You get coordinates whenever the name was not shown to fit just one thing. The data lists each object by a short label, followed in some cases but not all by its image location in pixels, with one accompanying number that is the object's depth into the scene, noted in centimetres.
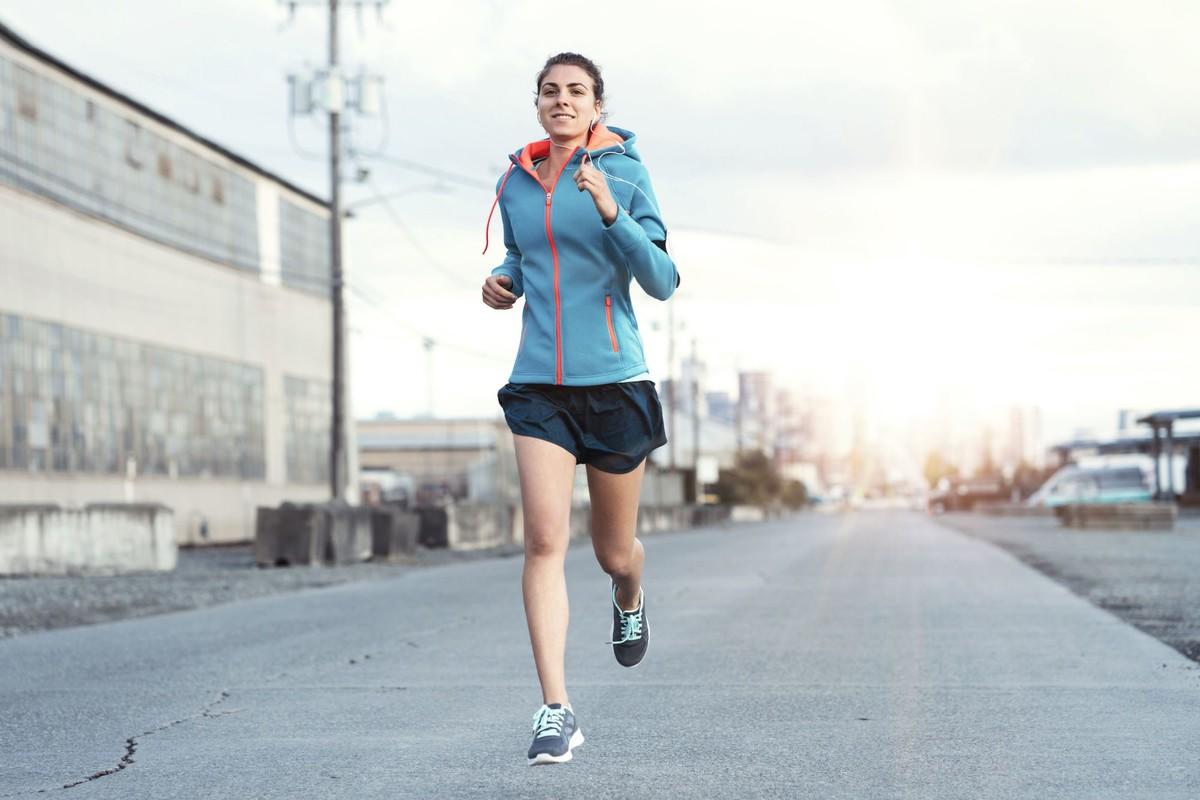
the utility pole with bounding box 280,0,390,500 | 2934
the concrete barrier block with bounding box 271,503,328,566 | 2234
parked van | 5091
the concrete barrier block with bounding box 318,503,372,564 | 2272
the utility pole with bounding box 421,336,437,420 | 7594
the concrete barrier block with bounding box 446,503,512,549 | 2945
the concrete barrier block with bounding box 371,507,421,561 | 2450
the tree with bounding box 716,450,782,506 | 9762
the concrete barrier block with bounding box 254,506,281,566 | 2228
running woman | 501
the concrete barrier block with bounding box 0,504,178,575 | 1855
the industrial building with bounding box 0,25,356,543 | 2984
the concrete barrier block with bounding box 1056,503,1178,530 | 3497
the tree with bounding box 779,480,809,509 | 13438
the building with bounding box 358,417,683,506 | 7762
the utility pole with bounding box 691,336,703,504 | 8631
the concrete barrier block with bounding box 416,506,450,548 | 2839
